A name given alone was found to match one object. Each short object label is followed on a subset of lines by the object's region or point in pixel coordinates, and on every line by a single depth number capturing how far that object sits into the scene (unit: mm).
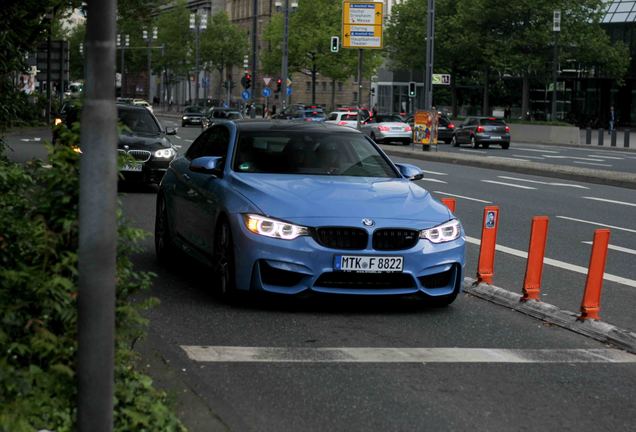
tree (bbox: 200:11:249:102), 121062
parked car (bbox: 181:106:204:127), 84375
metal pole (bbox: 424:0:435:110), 46000
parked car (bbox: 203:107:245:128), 65525
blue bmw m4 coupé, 9281
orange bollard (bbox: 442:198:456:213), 11883
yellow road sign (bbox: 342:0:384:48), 57312
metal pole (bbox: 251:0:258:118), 67462
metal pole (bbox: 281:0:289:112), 67125
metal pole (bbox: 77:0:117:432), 4289
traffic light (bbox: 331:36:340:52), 65481
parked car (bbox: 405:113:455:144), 61500
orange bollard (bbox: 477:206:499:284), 10969
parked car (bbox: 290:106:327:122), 67494
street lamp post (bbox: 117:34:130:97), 126138
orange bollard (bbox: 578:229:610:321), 9227
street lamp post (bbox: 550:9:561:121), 59656
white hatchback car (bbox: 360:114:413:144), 56250
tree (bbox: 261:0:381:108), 97875
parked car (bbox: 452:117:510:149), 55562
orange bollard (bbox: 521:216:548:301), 10055
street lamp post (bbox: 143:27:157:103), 123112
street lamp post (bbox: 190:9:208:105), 113312
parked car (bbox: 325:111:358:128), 63469
